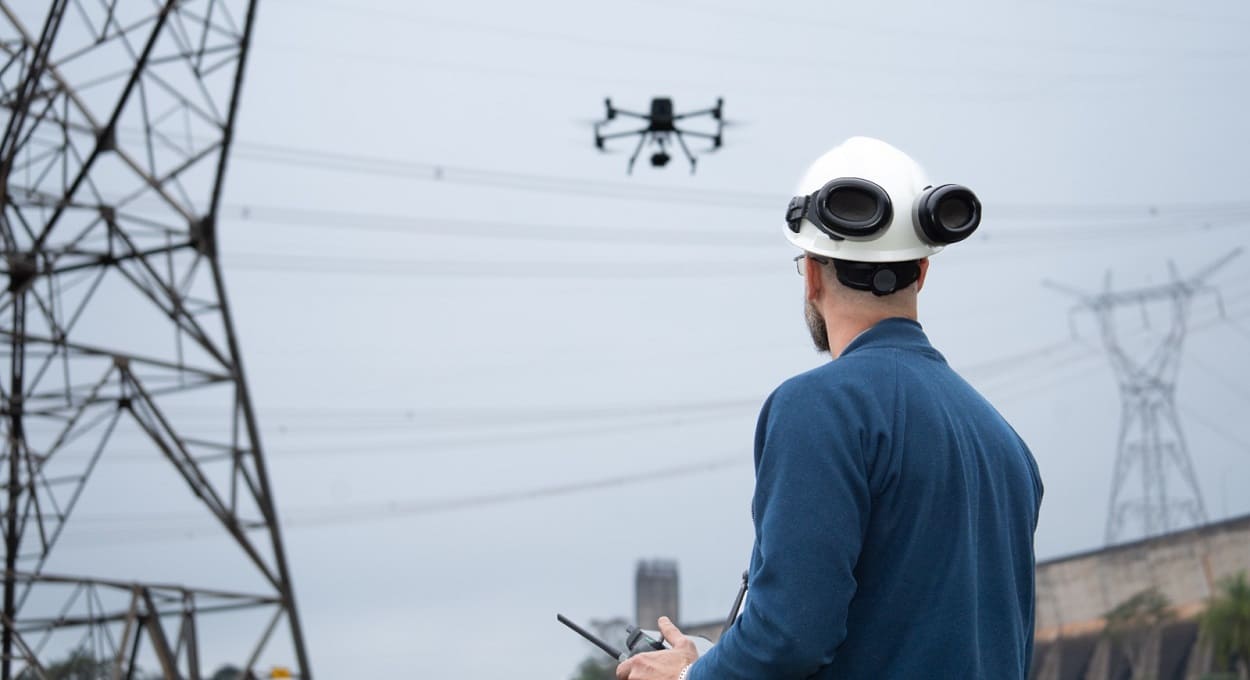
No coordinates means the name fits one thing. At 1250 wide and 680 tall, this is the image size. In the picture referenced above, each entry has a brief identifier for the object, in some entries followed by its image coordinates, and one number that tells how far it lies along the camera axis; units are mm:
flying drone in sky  29438
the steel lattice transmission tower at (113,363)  20219
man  3137
